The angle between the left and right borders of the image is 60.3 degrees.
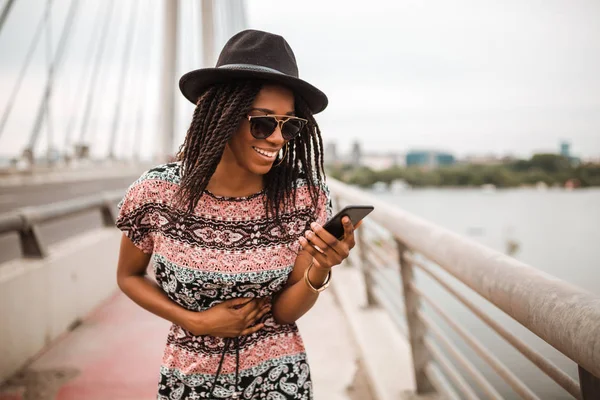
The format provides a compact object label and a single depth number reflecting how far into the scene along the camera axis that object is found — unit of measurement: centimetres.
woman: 143
